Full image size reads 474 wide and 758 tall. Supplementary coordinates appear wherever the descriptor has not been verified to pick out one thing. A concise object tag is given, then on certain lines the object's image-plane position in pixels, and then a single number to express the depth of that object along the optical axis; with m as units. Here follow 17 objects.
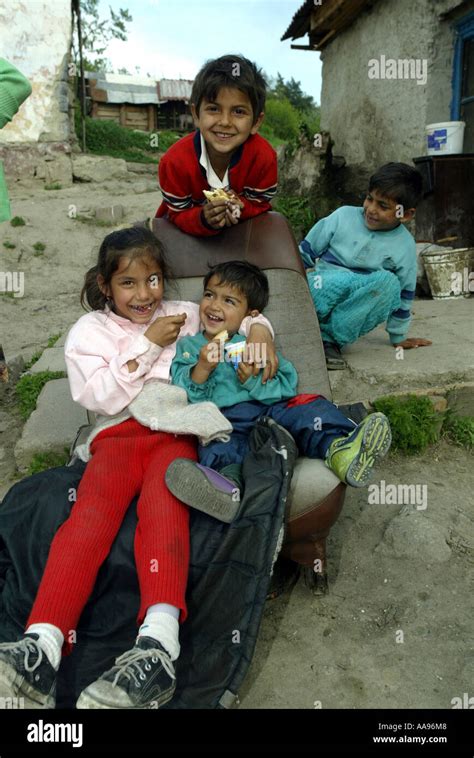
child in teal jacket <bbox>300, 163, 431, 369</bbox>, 3.68
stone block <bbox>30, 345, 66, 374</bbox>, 4.66
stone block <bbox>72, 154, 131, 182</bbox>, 11.93
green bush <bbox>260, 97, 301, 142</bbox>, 31.33
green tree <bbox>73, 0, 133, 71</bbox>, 31.49
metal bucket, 5.59
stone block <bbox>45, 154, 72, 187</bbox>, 11.36
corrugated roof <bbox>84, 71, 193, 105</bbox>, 24.19
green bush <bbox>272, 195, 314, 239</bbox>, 8.16
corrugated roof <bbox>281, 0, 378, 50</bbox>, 8.31
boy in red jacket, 2.66
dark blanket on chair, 2.00
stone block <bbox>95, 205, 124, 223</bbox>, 9.95
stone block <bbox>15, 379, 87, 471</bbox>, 3.43
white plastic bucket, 6.25
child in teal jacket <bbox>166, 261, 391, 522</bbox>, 2.07
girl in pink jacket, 1.74
